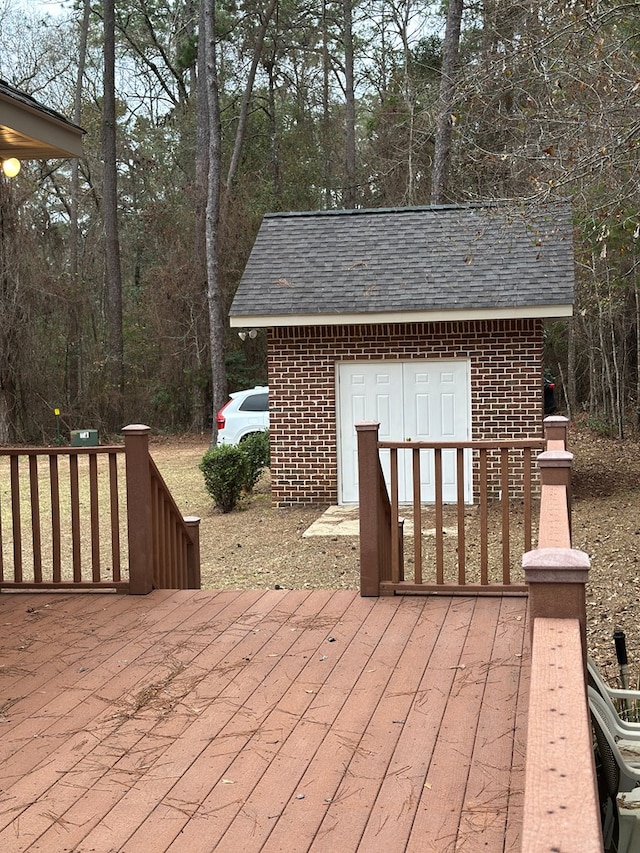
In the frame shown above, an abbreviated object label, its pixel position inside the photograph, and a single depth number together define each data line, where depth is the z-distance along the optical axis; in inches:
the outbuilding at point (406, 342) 515.2
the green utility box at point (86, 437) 840.3
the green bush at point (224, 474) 545.3
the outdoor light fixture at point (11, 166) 250.2
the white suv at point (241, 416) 689.0
